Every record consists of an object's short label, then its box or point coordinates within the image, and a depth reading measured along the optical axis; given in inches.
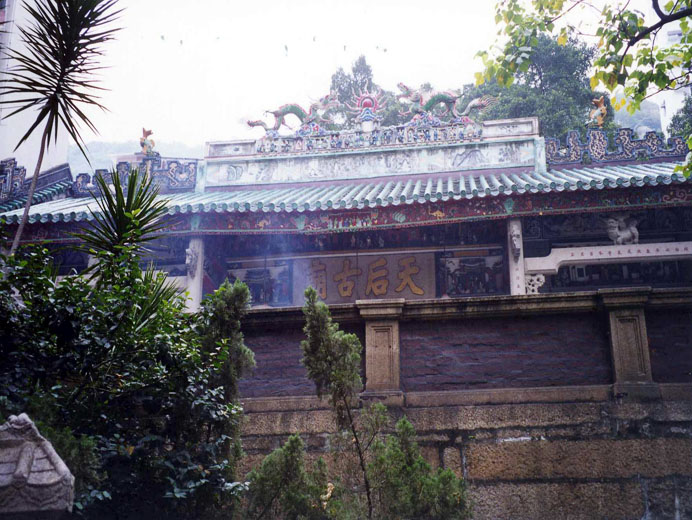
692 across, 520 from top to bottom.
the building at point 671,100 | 968.6
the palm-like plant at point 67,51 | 218.4
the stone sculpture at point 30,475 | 106.4
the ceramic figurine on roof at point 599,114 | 447.5
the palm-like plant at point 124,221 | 192.4
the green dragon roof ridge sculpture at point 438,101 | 488.4
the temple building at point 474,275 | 206.4
